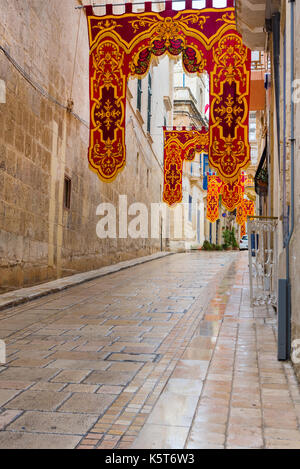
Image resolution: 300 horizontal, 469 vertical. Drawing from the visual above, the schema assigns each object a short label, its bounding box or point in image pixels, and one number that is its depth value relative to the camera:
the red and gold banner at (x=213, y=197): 22.14
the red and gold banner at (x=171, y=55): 8.20
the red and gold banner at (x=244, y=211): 25.47
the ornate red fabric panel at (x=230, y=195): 15.49
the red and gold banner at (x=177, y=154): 16.14
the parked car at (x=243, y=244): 37.54
